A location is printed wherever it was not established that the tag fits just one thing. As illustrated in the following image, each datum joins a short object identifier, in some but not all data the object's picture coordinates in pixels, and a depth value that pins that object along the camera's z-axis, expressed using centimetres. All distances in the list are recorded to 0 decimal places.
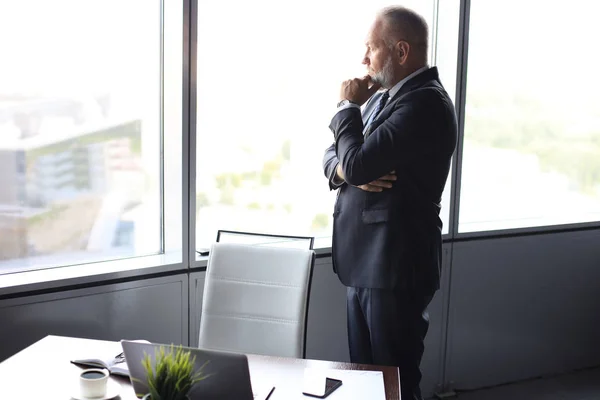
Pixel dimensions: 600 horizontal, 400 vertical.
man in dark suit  233
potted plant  136
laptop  141
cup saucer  166
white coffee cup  165
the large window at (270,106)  296
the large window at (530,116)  356
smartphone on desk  172
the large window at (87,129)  252
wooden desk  171
